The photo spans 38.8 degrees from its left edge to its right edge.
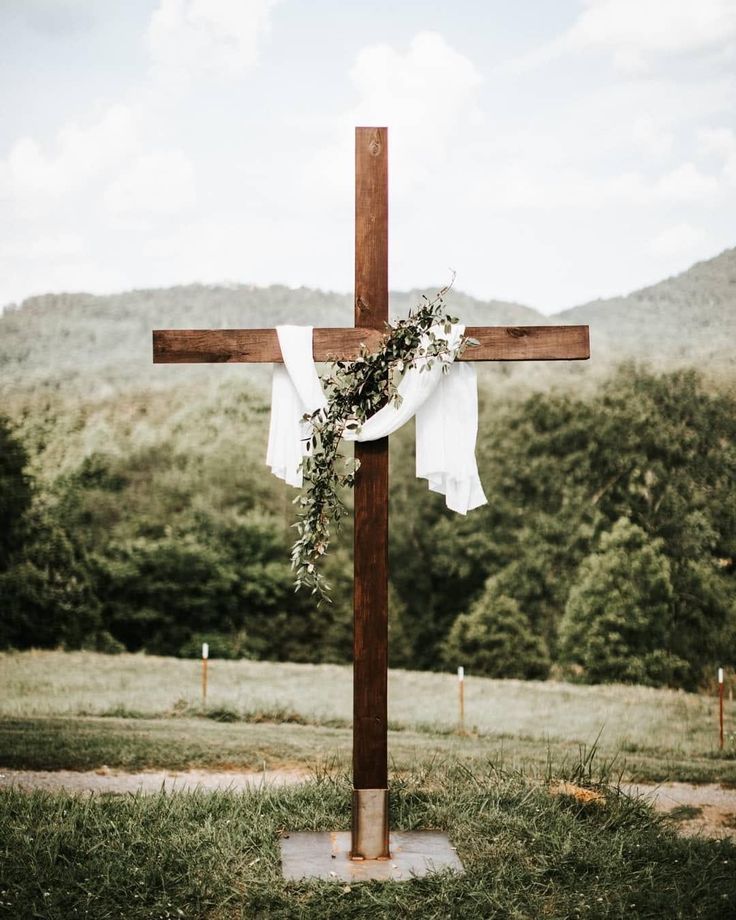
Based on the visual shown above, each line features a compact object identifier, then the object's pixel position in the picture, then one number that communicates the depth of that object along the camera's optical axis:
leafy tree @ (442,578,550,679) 12.70
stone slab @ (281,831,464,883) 4.62
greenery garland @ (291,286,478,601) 4.80
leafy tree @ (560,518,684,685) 12.15
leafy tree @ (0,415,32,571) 13.05
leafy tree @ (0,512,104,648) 12.80
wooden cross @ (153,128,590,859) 4.79
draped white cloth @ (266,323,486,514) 4.89
